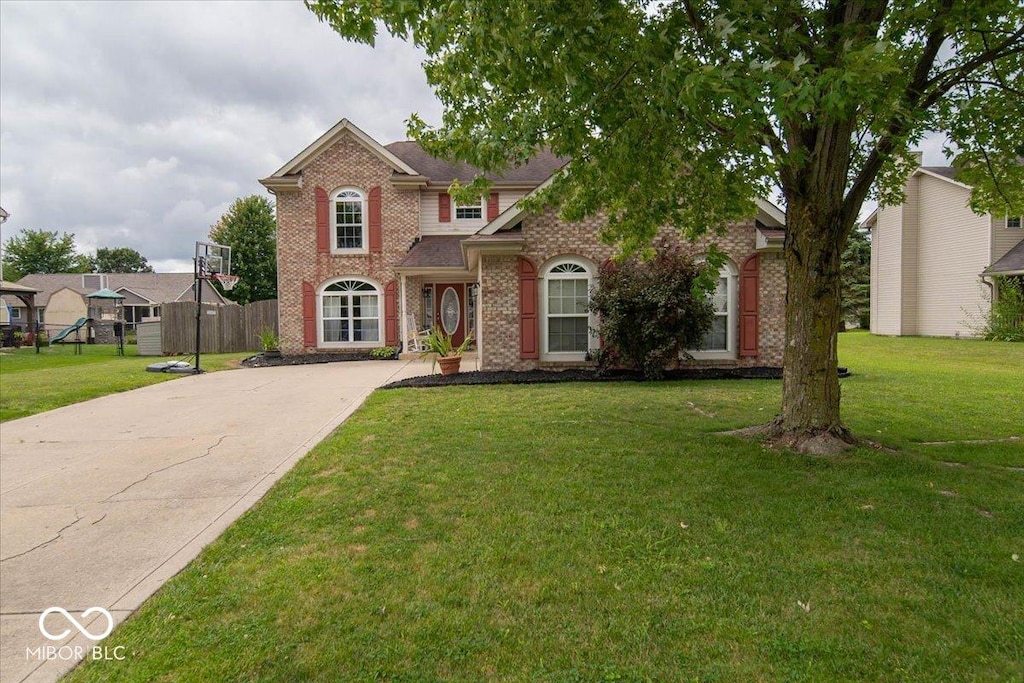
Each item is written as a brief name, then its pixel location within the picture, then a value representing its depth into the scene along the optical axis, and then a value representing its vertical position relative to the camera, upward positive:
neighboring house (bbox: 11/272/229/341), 38.88 +2.84
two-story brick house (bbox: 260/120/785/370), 17.45 +2.88
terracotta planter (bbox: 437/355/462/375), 12.09 -0.77
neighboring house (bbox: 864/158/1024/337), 20.89 +2.78
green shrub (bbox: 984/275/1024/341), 19.11 +0.41
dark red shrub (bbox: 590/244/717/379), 10.62 +0.33
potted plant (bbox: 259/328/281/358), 18.55 -0.45
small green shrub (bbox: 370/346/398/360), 17.28 -0.76
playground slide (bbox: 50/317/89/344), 23.30 +0.06
